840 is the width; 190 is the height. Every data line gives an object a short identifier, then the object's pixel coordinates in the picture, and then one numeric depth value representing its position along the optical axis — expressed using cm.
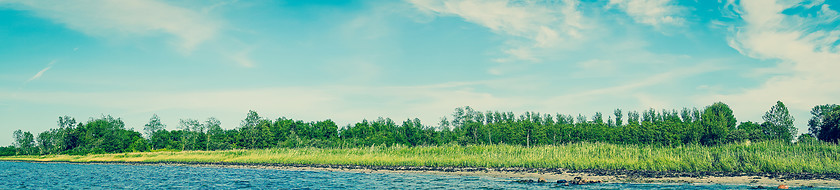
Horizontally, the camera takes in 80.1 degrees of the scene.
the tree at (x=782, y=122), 9165
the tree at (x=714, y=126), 8812
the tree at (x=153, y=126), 15282
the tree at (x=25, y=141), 13338
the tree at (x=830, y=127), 6499
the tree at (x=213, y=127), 13638
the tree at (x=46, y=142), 12522
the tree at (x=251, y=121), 11965
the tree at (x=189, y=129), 12588
